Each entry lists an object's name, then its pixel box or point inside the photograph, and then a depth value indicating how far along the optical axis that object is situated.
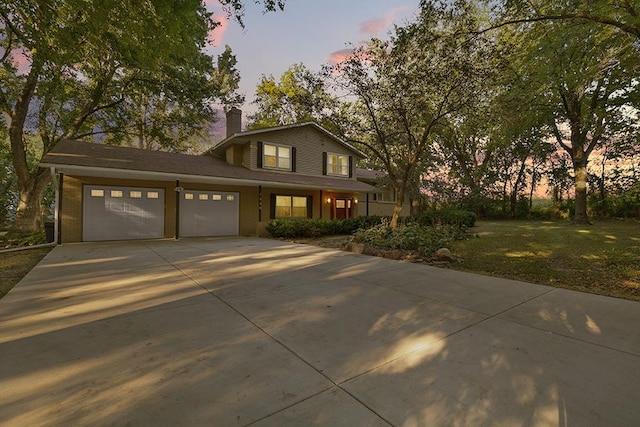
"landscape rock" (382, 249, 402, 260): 7.82
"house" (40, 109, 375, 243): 10.80
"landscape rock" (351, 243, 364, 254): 8.82
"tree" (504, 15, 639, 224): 8.44
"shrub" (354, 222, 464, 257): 8.34
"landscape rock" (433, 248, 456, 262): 7.27
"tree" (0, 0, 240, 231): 7.20
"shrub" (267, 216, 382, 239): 13.16
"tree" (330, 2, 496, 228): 8.13
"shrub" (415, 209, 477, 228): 13.95
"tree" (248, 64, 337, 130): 25.98
